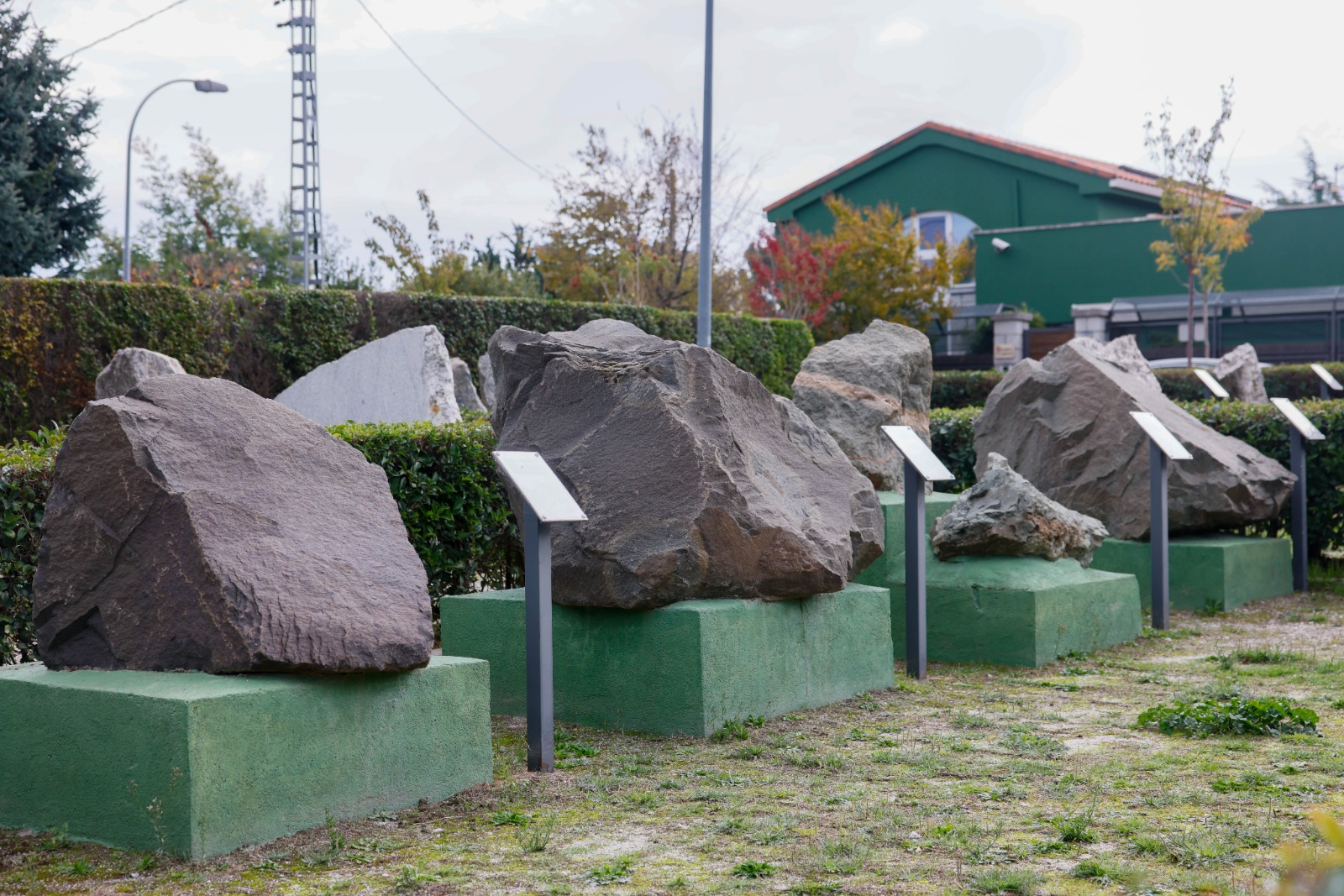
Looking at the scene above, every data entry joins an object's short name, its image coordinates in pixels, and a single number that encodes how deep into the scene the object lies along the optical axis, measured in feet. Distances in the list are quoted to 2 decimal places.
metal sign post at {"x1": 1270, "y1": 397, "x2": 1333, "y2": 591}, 31.48
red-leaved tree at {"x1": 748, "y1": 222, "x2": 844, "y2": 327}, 94.79
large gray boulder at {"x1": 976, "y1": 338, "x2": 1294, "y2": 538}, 30.66
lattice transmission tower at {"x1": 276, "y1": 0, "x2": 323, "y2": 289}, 78.79
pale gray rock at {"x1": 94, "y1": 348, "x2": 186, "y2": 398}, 34.17
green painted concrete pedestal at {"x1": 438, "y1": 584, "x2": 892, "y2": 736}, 17.90
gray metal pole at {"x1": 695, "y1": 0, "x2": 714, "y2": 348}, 53.21
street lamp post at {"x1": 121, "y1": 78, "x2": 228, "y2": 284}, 74.69
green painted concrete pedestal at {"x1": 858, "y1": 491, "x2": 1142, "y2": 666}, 23.68
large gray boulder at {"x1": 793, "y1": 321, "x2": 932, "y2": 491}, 31.53
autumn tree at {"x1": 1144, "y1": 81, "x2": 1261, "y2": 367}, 73.05
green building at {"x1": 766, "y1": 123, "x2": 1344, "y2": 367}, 89.86
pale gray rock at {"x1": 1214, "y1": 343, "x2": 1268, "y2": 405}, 54.54
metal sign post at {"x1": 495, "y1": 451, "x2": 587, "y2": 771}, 16.06
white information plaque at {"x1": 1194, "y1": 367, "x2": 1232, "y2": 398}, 44.24
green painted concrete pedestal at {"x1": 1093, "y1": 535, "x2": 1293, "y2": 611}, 30.09
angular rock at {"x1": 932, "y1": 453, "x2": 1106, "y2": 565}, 24.61
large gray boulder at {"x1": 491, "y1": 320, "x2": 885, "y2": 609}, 18.17
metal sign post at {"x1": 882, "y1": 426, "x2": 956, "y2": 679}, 22.03
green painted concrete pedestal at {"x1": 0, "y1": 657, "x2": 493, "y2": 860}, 12.26
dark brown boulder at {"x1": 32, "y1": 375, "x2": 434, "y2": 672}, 13.32
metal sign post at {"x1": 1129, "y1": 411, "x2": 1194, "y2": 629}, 26.99
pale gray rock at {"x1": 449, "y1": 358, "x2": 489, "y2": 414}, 42.93
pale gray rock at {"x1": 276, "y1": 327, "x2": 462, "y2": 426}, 35.86
